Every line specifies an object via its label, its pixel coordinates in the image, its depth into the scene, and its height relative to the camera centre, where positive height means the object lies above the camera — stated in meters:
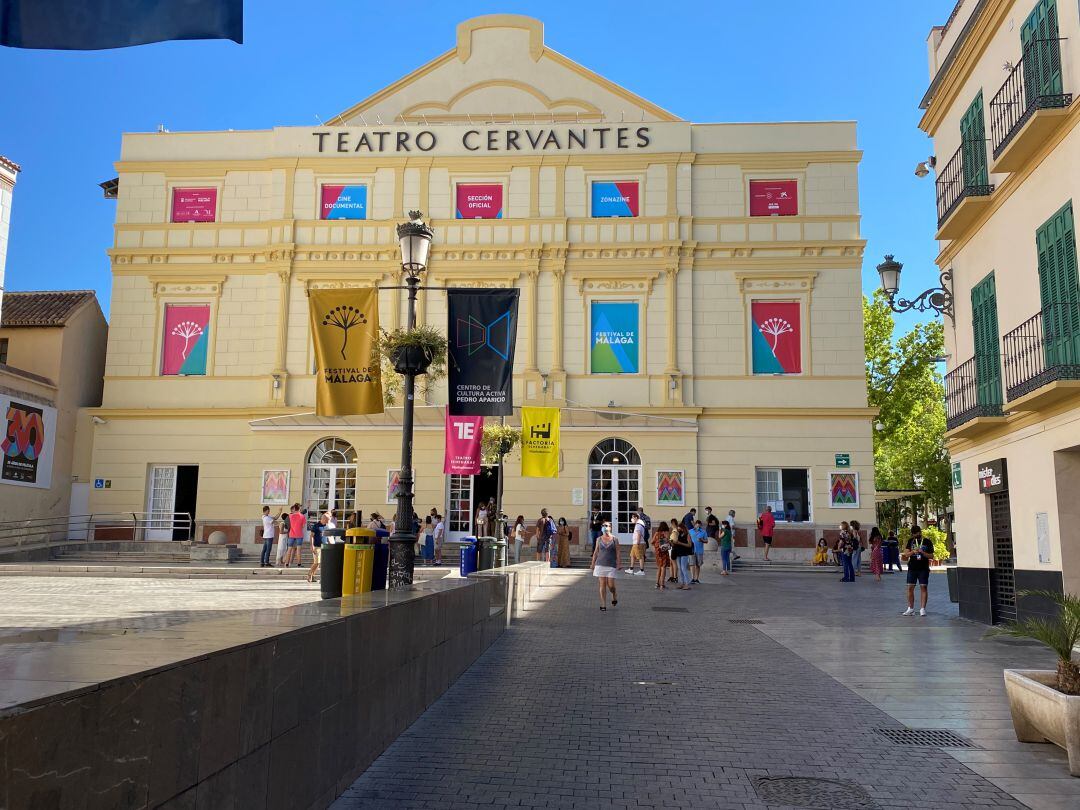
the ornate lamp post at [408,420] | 10.98 +1.33
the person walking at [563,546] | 28.55 -0.60
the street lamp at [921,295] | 17.25 +4.63
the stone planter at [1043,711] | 6.54 -1.36
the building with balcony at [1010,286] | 12.91 +3.98
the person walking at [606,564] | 17.18 -0.69
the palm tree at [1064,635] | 6.92 -0.81
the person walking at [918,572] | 17.27 -0.78
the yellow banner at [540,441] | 24.75 +2.29
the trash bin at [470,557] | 18.78 -0.65
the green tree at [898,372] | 44.28 +7.71
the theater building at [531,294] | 31.48 +8.27
